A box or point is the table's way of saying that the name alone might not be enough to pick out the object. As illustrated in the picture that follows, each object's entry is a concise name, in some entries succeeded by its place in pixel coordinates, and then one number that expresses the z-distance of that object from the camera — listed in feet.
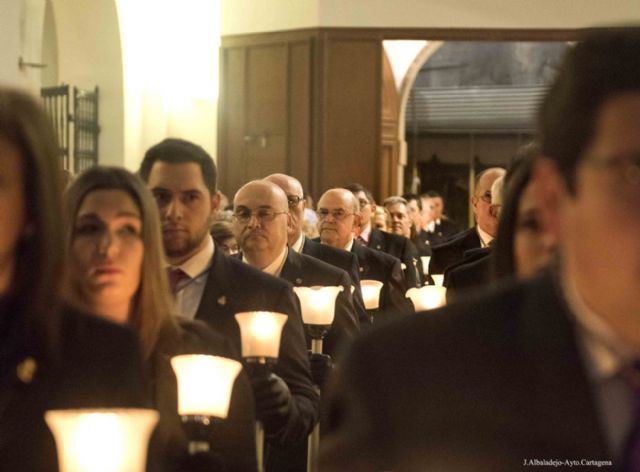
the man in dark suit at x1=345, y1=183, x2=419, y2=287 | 53.29
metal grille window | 68.66
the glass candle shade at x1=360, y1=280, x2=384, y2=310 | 36.79
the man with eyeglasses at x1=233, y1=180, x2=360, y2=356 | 31.10
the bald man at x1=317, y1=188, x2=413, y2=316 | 45.53
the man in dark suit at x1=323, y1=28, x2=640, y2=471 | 7.83
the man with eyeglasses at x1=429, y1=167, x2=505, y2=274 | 38.03
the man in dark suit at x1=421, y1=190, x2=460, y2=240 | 99.63
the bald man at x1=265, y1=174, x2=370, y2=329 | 38.39
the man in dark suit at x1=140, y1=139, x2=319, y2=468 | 21.64
